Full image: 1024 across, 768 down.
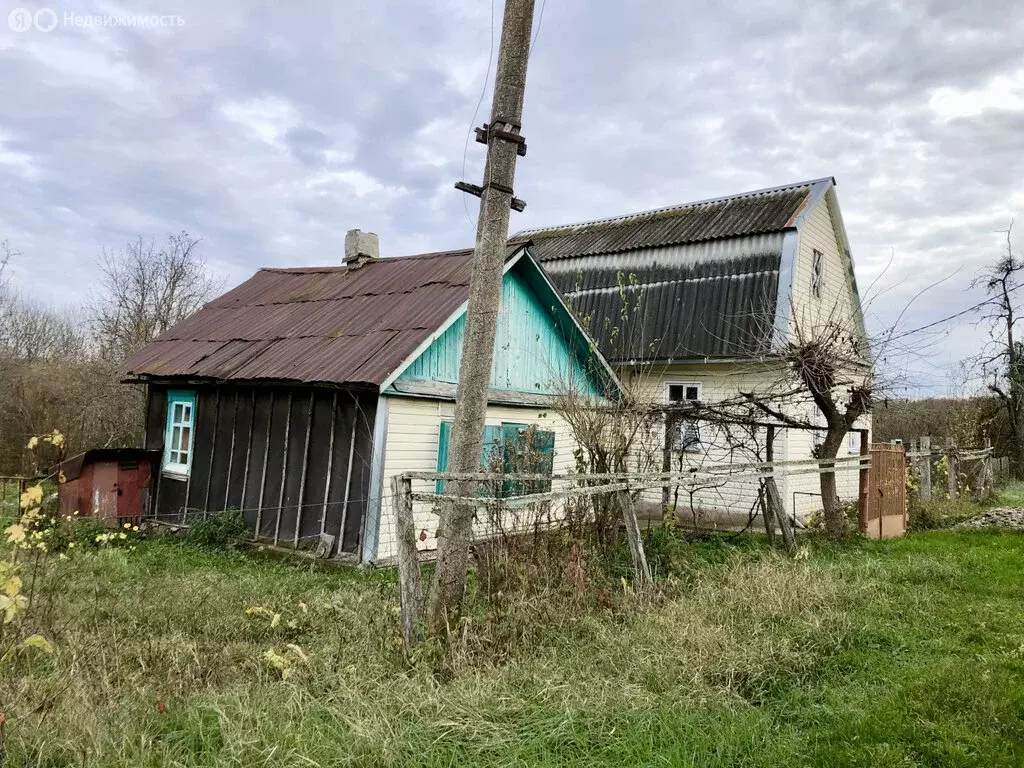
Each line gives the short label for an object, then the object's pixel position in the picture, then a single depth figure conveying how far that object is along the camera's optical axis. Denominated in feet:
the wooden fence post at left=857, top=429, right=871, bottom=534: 33.99
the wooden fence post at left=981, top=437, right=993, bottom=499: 52.98
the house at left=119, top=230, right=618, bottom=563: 31.01
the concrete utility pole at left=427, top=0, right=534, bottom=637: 16.84
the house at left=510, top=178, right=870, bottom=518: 46.68
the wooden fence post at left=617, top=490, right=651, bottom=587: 22.20
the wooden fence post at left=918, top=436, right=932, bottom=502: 47.09
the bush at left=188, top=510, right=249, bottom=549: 33.65
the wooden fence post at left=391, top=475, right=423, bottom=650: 15.81
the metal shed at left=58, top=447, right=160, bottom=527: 35.94
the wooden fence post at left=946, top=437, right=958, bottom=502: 48.83
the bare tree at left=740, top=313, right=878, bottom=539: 30.68
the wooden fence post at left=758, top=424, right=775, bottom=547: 30.37
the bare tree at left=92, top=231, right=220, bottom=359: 79.30
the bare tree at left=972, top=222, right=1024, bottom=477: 71.05
